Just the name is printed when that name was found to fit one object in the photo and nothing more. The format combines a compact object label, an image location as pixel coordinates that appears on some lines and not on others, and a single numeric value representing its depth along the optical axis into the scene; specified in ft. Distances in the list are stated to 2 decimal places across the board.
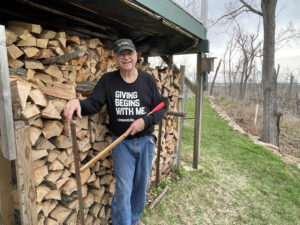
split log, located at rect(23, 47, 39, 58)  4.85
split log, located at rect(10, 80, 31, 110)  3.98
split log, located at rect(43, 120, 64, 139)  4.93
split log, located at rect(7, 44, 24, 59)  4.56
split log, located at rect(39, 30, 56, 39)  5.24
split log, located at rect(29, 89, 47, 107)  4.33
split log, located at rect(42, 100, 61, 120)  4.69
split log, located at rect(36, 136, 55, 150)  4.80
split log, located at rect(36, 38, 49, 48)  5.05
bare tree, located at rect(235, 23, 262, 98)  57.36
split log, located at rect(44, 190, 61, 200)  5.18
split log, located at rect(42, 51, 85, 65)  5.32
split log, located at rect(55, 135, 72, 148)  5.30
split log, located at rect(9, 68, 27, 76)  4.59
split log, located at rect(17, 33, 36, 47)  4.76
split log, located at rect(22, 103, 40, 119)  4.16
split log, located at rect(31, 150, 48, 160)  4.65
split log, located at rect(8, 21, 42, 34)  4.87
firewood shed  4.21
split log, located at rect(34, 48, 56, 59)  5.11
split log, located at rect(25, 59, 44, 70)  4.93
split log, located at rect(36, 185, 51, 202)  4.87
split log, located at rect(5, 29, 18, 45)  4.51
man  5.77
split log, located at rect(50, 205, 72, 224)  5.42
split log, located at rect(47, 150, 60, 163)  5.14
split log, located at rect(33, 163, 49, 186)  4.77
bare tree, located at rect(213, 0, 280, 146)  20.22
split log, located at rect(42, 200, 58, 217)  5.10
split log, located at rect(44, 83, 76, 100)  5.01
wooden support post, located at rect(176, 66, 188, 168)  11.64
